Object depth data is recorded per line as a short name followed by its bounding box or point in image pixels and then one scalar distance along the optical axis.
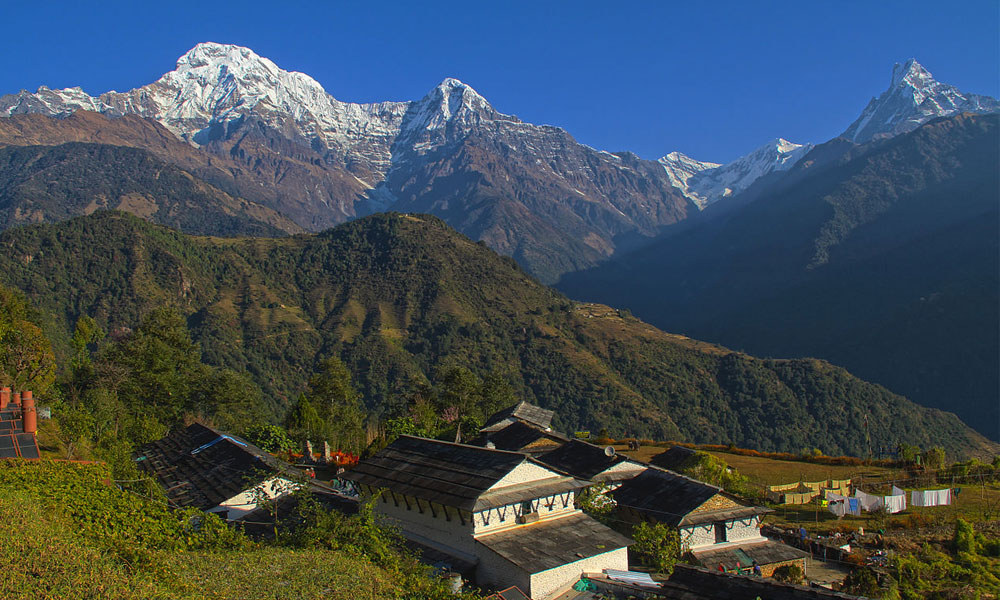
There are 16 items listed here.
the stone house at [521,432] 44.25
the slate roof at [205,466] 25.61
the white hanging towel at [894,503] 35.03
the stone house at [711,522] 26.31
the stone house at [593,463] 33.53
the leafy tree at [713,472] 38.03
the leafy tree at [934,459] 46.92
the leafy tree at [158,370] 51.41
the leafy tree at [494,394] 68.75
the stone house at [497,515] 19.31
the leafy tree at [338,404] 52.88
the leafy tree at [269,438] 43.03
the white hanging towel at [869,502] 35.16
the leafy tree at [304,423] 47.88
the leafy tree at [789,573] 24.80
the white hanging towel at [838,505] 35.27
